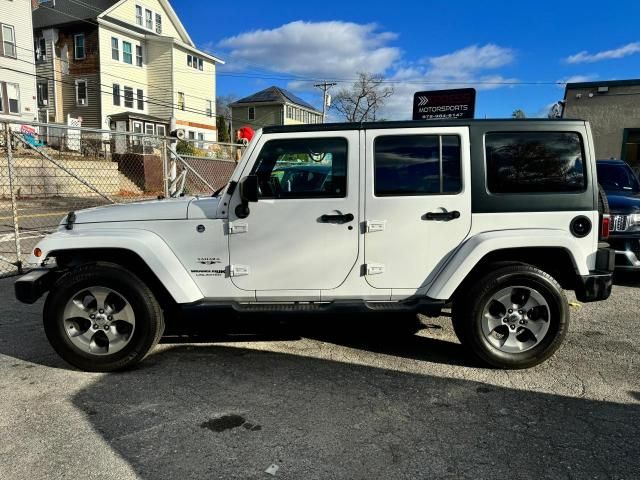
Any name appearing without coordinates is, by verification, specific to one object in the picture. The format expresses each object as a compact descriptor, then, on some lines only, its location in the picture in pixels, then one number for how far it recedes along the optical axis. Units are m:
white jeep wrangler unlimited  3.94
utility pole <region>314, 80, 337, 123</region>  52.47
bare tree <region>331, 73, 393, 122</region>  59.84
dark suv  6.66
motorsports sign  10.57
